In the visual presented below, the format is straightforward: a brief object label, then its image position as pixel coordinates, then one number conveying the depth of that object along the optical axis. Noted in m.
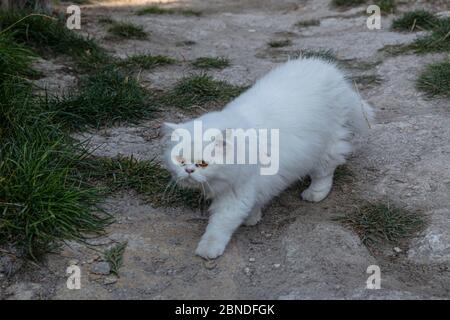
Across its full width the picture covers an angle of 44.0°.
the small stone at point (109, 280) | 2.95
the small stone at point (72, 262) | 3.02
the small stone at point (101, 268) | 3.00
